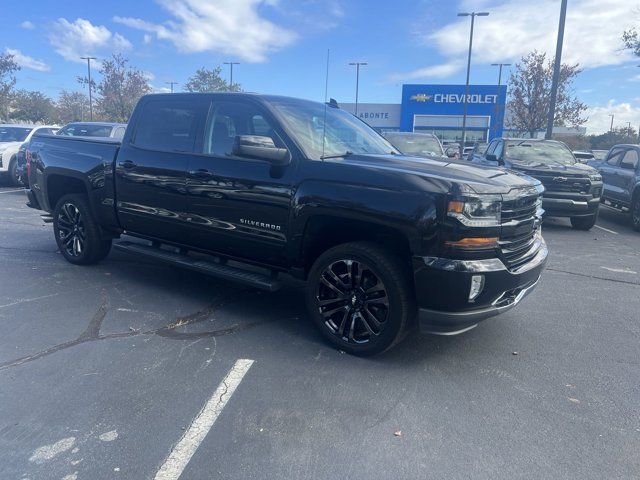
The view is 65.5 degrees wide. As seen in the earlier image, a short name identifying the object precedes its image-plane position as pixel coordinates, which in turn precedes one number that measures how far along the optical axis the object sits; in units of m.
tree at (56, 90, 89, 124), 58.22
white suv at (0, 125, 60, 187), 13.74
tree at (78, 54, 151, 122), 41.72
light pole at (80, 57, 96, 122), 44.12
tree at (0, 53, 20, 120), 33.28
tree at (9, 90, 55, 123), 45.25
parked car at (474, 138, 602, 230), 9.62
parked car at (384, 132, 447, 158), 10.95
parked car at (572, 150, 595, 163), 18.00
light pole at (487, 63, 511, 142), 38.72
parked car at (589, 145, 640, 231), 10.34
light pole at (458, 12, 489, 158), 28.27
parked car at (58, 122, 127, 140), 12.38
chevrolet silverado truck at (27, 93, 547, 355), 3.42
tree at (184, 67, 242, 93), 47.09
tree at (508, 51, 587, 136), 30.12
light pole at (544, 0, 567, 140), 14.20
